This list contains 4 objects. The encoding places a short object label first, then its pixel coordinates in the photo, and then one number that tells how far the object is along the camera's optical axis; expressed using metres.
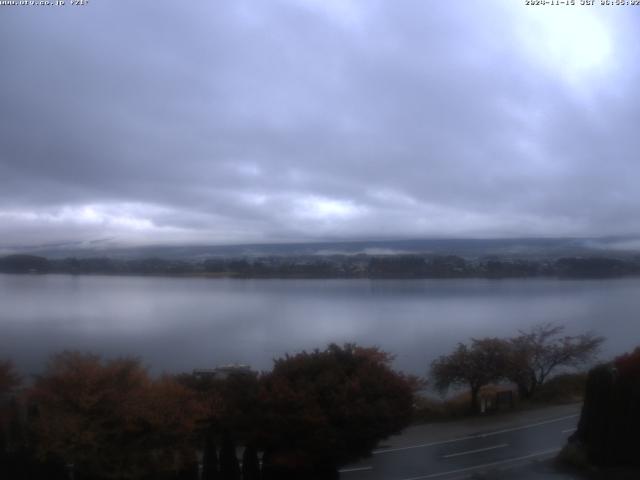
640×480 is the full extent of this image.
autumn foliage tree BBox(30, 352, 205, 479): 10.58
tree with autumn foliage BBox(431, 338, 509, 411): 22.03
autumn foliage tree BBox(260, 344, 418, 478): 11.89
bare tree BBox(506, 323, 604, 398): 23.64
